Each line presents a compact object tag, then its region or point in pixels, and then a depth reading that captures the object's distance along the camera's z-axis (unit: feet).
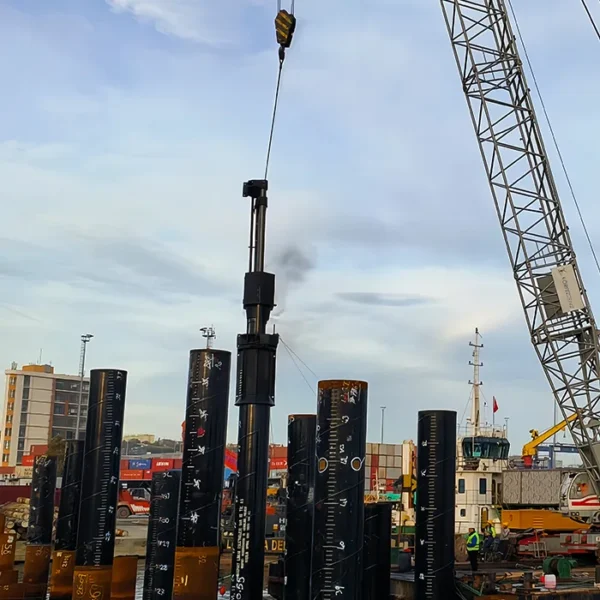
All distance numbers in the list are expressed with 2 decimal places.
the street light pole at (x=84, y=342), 334.03
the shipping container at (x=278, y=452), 282.97
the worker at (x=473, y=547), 89.66
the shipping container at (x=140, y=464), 270.01
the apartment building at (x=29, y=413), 461.78
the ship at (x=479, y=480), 139.95
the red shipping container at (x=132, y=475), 238.00
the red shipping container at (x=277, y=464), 269.01
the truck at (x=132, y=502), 211.00
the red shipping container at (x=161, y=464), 253.03
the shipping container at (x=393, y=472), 271.39
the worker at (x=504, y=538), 115.44
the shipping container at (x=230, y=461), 218.48
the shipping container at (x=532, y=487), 134.62
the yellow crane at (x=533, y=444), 161.36
